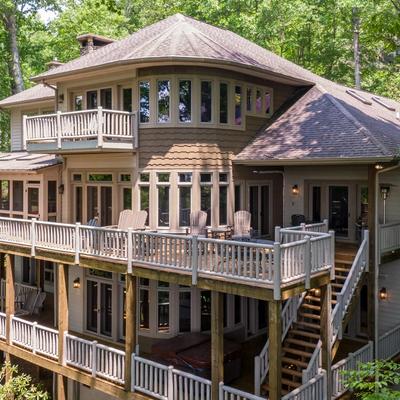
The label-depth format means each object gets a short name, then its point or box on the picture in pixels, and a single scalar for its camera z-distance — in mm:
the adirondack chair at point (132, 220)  13406
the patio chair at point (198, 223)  13391
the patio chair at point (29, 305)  17688
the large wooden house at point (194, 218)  10867
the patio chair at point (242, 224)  13617
